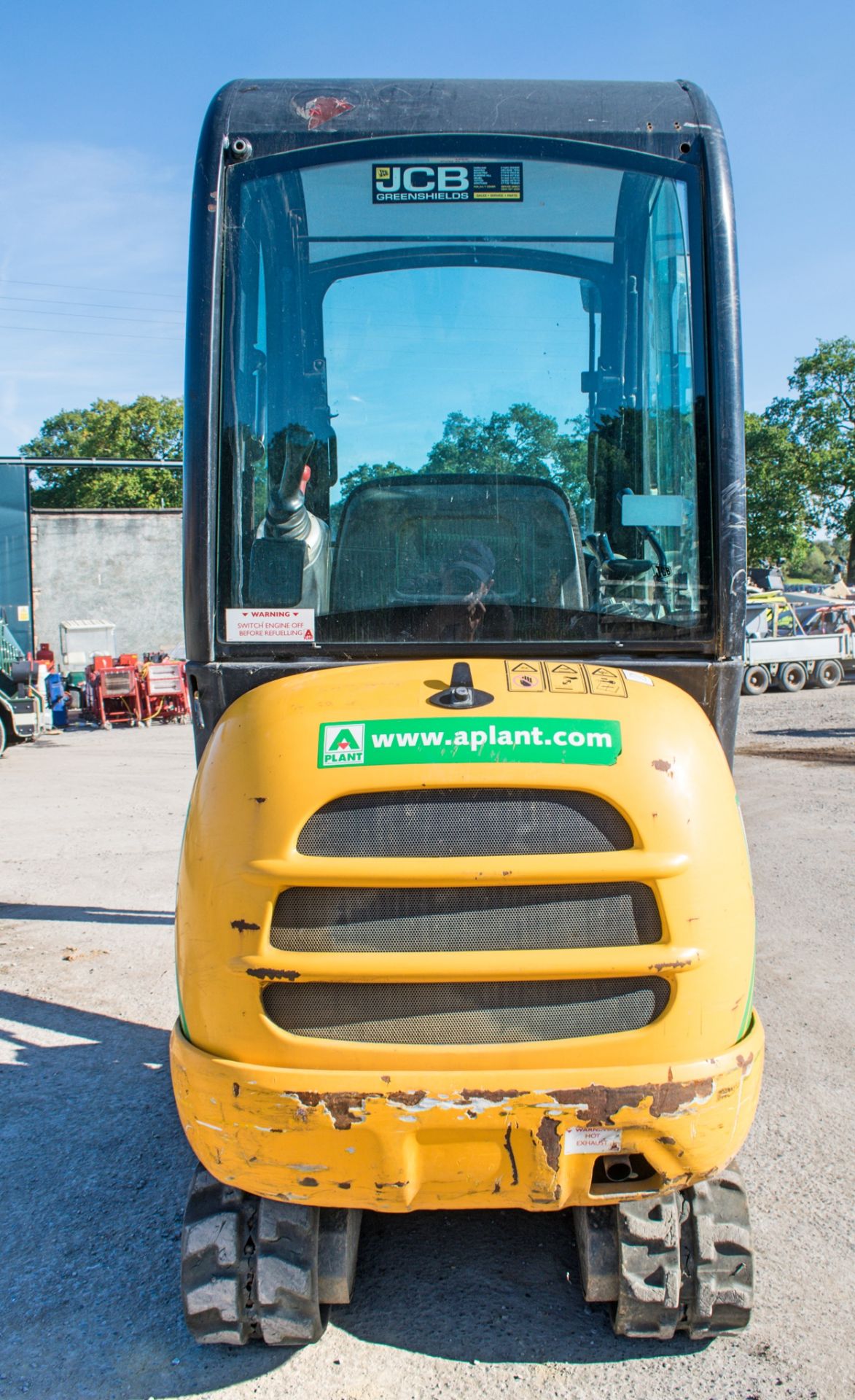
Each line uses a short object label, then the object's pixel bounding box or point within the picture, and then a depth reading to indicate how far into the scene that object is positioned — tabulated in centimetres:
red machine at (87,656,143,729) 2255
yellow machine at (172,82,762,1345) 243
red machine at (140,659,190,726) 2283
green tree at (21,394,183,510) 5534
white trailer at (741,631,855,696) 2314
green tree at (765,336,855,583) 5225
